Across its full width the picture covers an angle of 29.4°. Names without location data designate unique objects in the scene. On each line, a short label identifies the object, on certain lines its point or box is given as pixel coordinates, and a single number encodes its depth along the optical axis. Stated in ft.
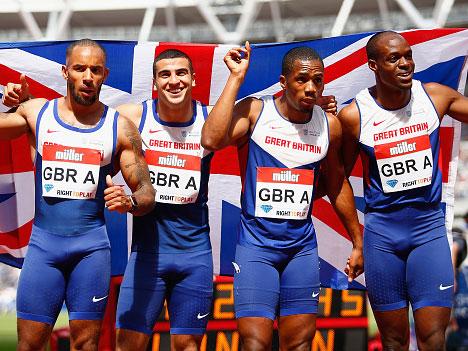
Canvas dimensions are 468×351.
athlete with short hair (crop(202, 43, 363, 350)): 19.20
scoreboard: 26.37
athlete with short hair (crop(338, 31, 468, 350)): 19.95
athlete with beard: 19.20
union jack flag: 24.47
